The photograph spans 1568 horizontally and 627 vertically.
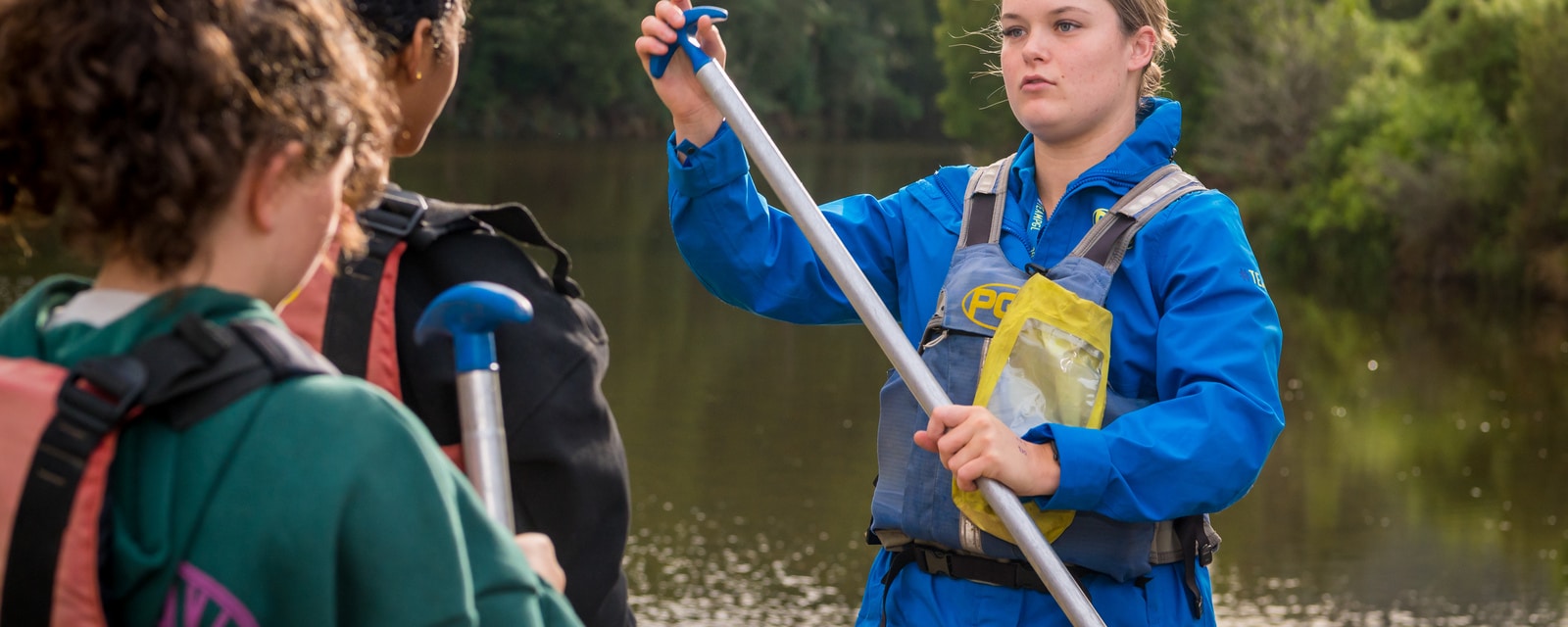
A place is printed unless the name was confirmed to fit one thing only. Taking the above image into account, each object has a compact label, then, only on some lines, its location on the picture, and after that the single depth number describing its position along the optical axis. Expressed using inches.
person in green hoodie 123.5
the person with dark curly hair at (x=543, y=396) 145.6
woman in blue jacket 164.0
